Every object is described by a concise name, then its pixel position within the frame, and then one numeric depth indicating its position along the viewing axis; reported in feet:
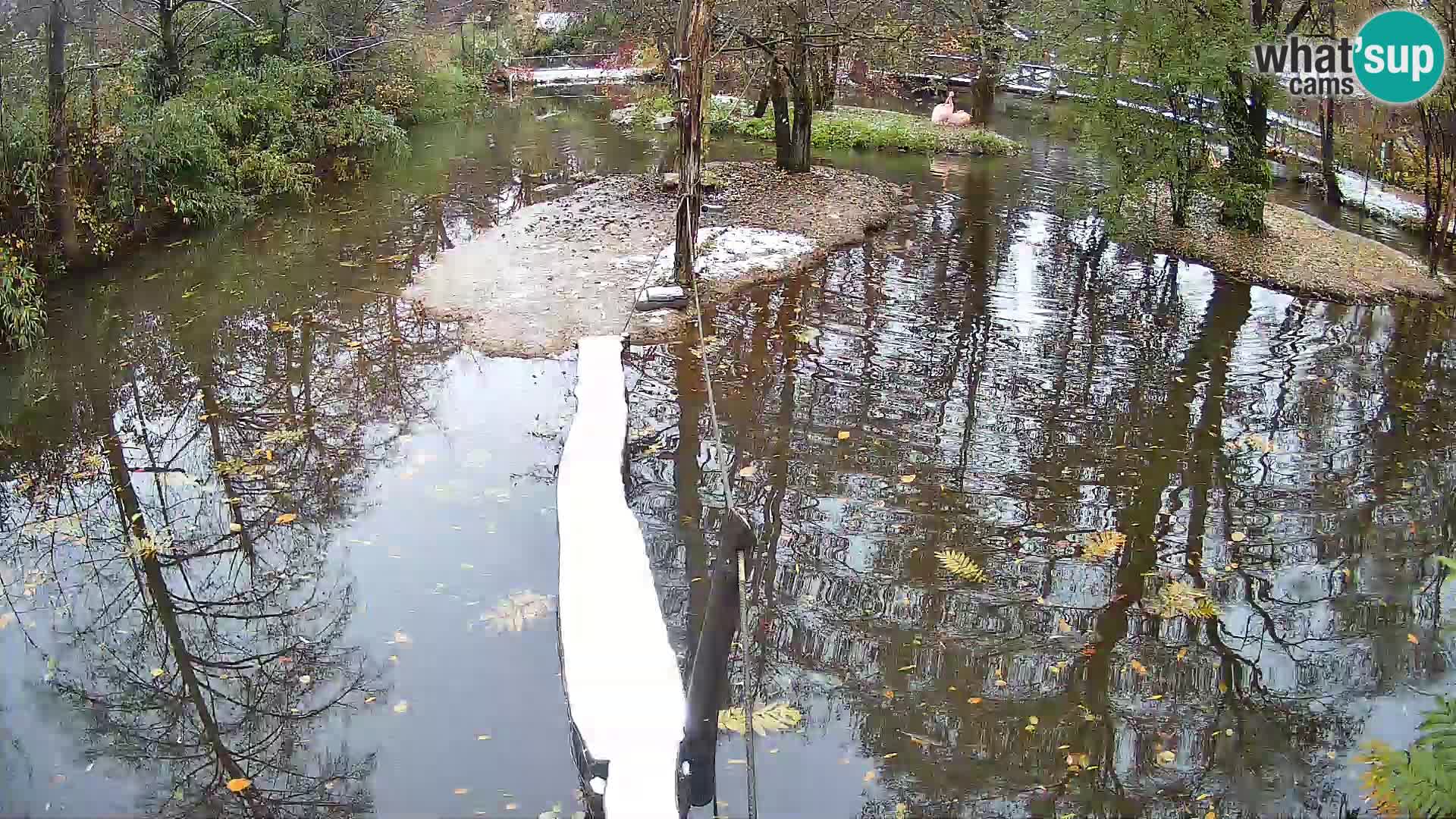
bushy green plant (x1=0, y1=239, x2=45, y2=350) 32.89
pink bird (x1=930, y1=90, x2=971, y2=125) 69.87
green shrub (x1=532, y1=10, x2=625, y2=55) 78.45
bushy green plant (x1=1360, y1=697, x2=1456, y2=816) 11.57
